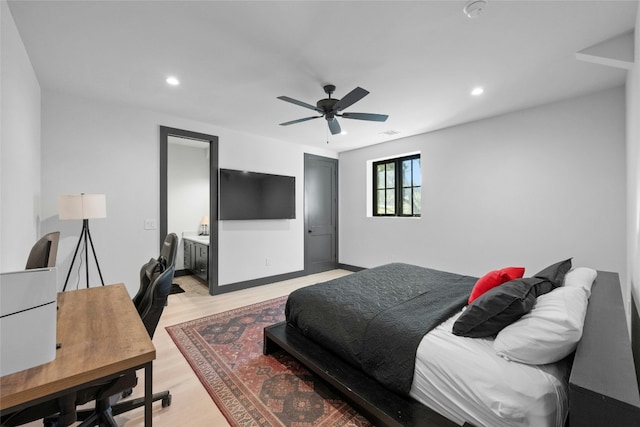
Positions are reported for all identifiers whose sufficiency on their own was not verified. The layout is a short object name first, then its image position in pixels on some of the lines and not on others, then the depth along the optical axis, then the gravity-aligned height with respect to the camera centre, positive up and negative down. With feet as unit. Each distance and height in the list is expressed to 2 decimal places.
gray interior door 17.76 -0.13
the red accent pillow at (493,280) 6.06 -1.51
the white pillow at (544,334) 3.94 -1.84
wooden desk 2.83 -1.81
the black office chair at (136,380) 4.27 -2.70
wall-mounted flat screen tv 13.94 +0.85
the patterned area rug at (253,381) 5.69 -4.27
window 15.87 +1.53
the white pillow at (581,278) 5.85 -1.54
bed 3.11 -2.48
